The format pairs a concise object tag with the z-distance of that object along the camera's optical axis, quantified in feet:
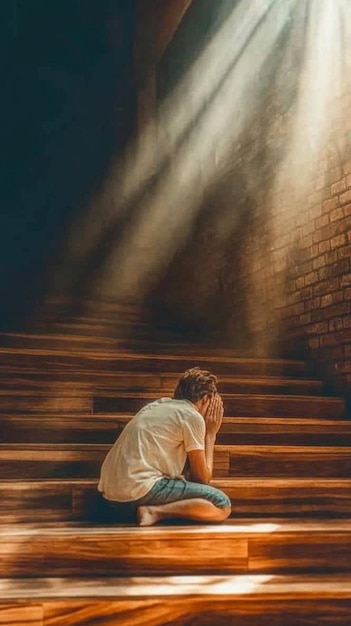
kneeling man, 10.98
